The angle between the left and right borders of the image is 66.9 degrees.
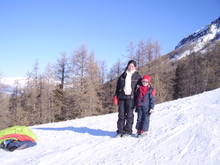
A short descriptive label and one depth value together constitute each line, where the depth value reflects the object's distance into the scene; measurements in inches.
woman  151.5
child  146.3
